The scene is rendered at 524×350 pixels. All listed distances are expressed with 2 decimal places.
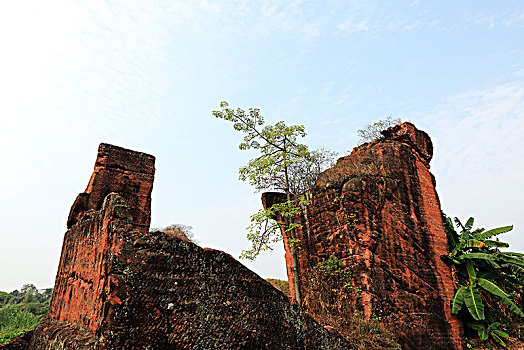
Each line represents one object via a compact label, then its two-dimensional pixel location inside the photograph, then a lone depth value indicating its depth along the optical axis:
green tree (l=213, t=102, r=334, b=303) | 9.30
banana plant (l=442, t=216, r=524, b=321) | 9.19
